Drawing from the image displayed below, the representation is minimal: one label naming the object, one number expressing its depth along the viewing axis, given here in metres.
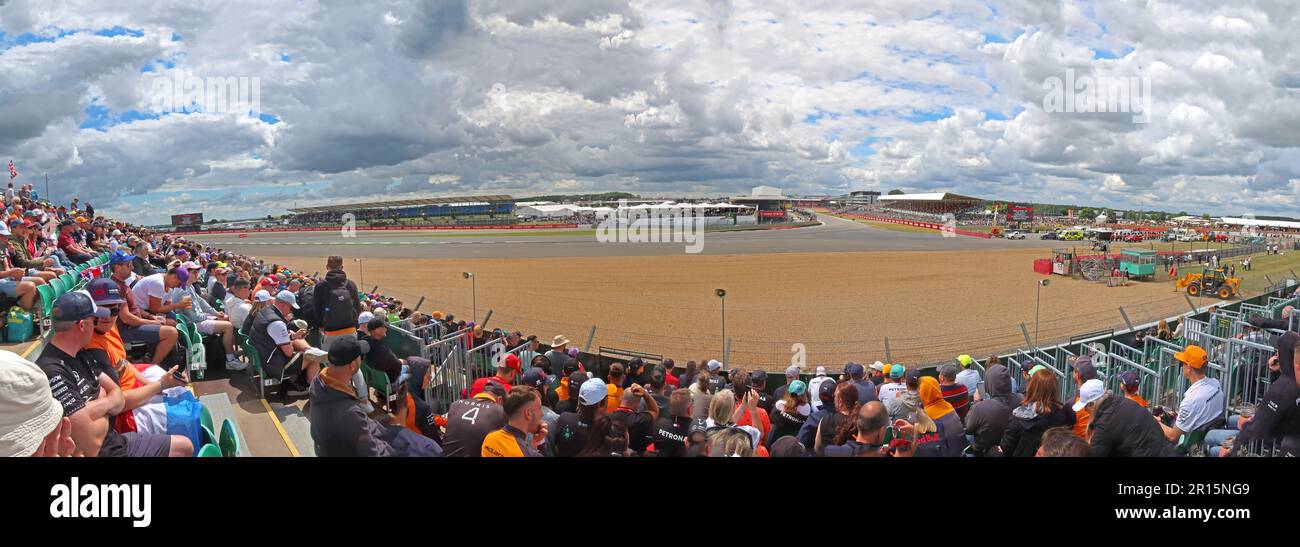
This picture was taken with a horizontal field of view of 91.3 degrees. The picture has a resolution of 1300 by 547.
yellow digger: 24.17
